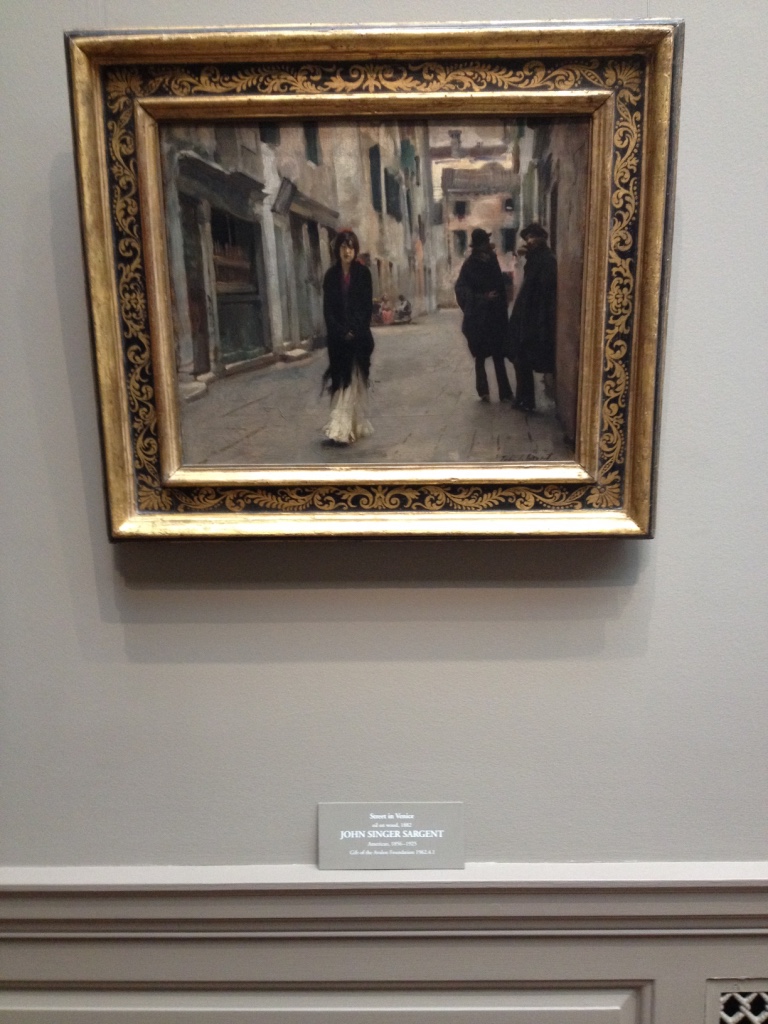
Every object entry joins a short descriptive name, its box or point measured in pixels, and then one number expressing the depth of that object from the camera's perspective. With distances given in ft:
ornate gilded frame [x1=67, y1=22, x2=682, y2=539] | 3.01
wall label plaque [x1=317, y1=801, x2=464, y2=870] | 3.73
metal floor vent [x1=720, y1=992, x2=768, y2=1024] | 3.89
